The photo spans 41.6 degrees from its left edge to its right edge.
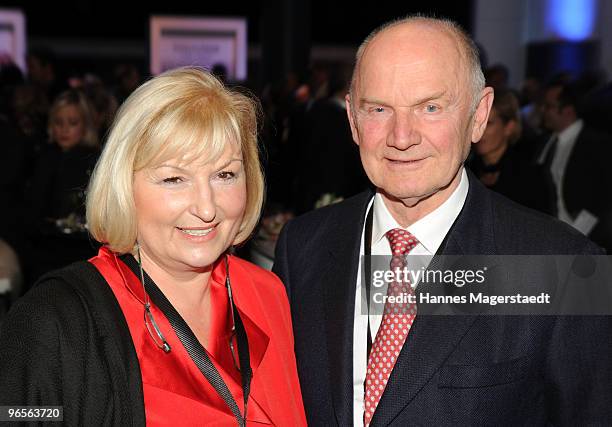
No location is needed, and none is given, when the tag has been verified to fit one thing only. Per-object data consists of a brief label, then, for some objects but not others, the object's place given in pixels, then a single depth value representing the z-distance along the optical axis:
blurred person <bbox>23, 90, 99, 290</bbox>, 4.62
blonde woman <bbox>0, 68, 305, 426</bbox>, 1.68
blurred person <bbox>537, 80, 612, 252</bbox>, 4.89
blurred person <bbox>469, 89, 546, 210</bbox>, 4.32
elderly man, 1.84
